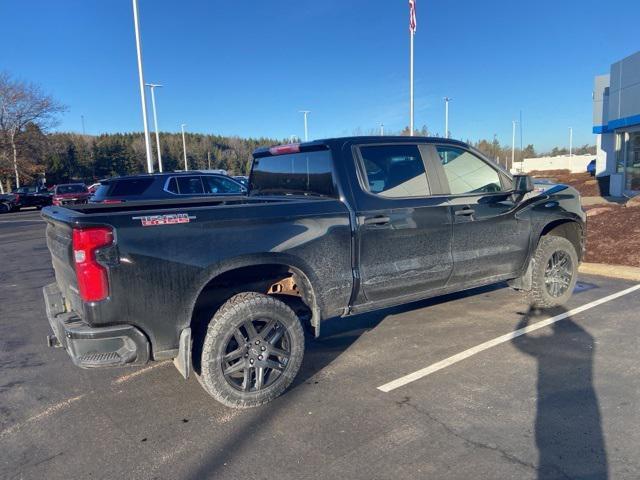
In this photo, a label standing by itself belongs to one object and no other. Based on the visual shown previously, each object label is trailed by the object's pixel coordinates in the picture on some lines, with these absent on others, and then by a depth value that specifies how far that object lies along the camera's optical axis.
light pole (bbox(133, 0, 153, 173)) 18.86
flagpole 23.52
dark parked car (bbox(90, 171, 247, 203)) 11.98
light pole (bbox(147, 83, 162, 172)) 36.19
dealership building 18.81
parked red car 26.83
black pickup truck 3.12
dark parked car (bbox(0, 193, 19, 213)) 31.44
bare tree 42.22
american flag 21.58
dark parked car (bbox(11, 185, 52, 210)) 32.38
